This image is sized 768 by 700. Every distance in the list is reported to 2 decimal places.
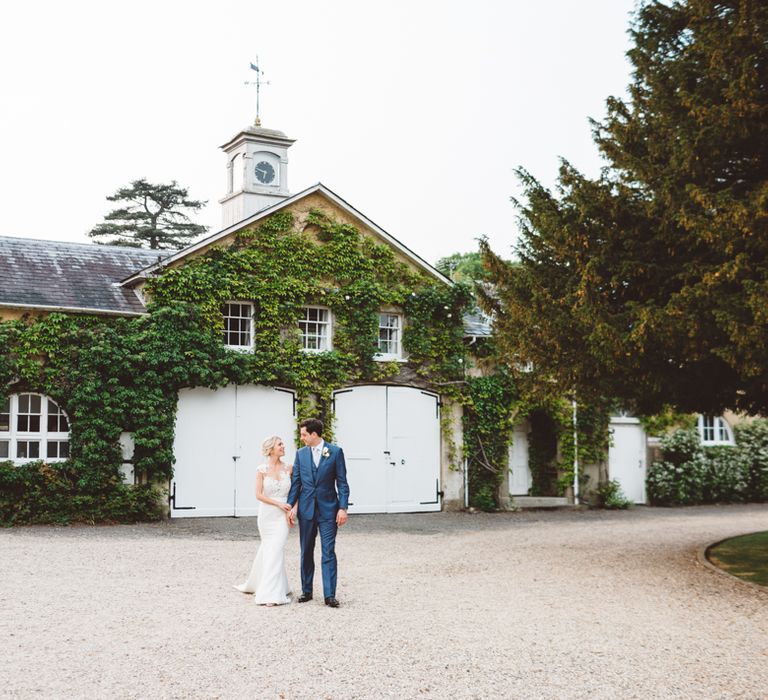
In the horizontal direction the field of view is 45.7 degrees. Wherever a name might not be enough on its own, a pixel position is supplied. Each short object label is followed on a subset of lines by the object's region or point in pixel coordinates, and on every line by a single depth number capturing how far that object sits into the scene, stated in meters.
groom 9.36
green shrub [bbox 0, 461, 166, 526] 16.69
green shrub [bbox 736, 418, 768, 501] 25.81
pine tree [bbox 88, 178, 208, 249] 49.94
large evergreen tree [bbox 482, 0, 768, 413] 10.35
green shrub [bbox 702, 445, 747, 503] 25.14
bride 9.56
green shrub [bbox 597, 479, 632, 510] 23.38
